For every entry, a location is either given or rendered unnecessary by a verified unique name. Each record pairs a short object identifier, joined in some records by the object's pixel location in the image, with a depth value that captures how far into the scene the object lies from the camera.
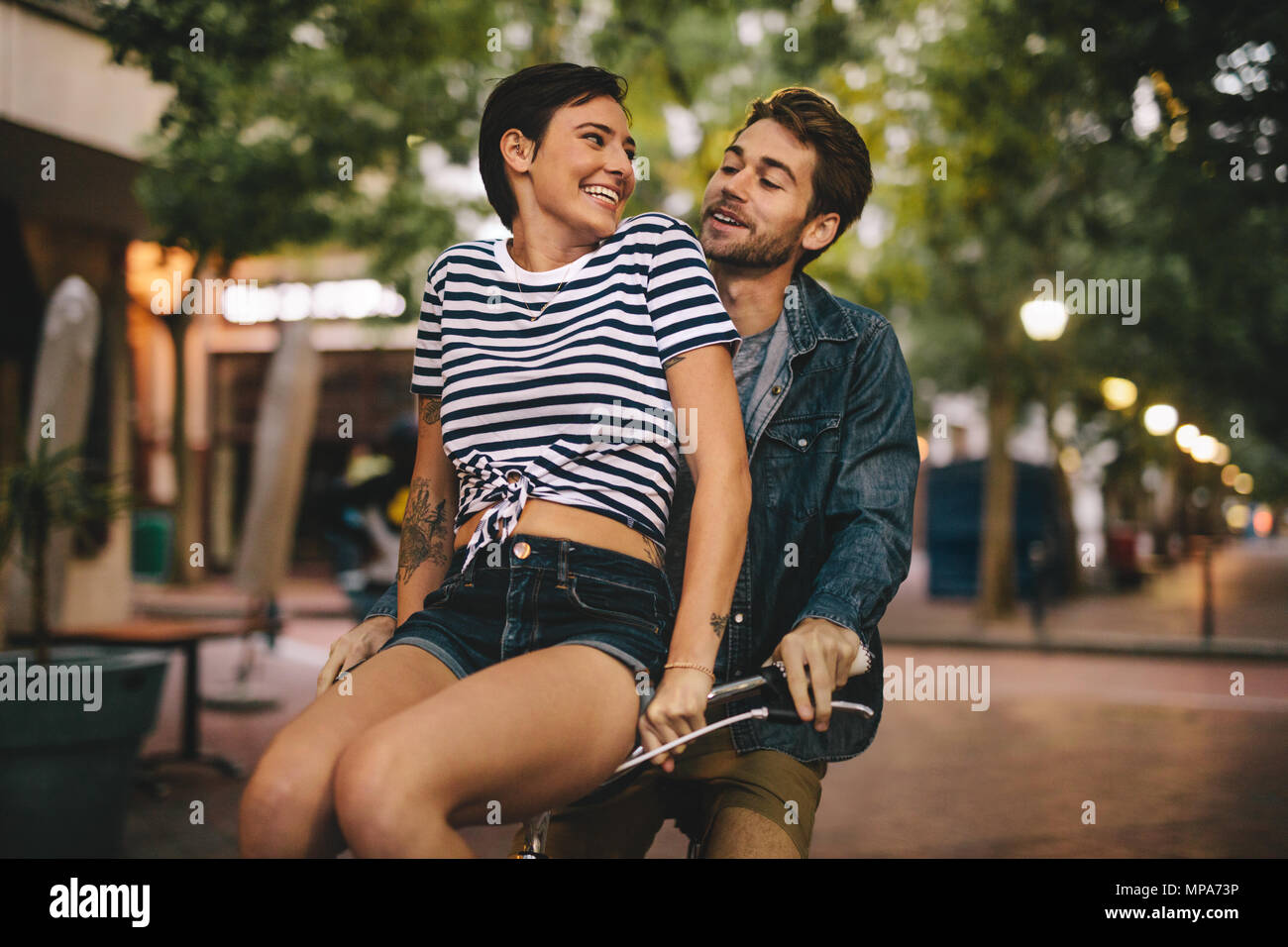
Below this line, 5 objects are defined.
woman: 1.58
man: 2.09
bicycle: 1.74
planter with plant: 4.66
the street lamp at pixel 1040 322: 14.04
